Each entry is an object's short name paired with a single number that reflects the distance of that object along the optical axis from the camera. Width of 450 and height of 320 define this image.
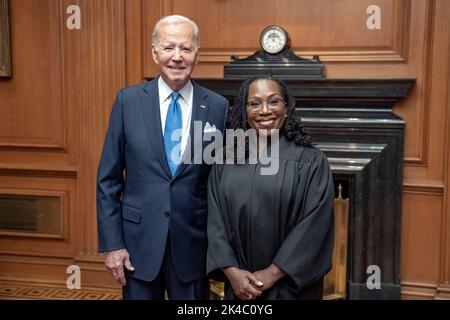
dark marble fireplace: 3.33
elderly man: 1.95
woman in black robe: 1.78
